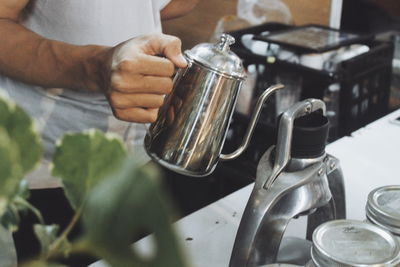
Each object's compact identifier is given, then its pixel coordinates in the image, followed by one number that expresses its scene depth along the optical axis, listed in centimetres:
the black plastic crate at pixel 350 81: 183
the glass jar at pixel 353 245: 90
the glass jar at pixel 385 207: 98
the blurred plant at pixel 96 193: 36
